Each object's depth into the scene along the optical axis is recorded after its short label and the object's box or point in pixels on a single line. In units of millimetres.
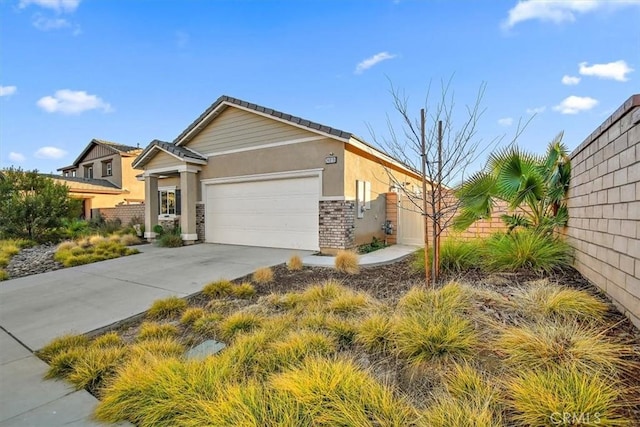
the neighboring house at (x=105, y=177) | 21484
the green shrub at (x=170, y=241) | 11195
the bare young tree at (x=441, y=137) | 5090
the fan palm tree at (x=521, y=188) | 5784
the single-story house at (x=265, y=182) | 9227
